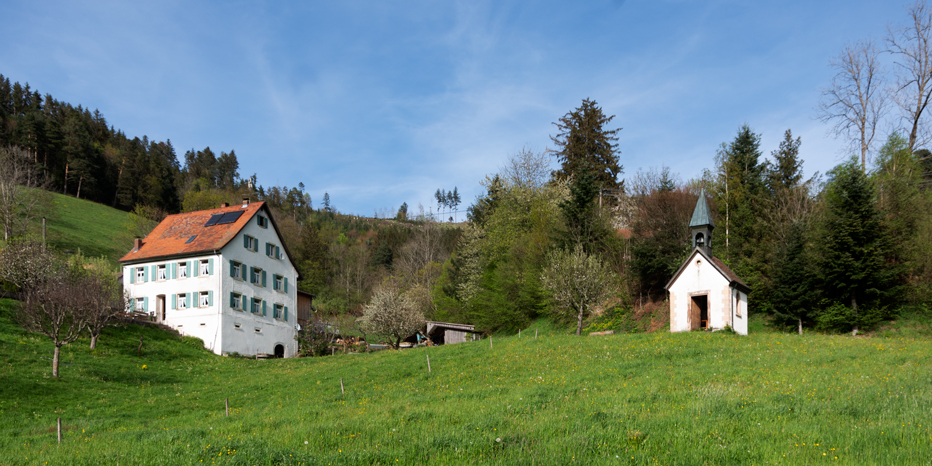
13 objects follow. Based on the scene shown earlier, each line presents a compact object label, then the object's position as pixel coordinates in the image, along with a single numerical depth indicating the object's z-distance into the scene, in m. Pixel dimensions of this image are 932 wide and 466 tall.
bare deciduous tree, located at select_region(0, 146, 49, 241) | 56.67
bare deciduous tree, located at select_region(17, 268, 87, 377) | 27.75
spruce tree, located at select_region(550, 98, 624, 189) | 66.31
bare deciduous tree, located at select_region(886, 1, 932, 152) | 40.00
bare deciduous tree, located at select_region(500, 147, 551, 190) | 63.34
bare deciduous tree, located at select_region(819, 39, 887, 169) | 42.88
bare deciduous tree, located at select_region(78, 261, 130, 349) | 30.02
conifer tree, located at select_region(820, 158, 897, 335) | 36.02
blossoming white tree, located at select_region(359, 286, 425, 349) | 45.34
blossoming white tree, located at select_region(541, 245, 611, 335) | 41.69
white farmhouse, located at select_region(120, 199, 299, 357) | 44.25
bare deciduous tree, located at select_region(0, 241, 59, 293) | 37.88
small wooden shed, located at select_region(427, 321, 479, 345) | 53.97
